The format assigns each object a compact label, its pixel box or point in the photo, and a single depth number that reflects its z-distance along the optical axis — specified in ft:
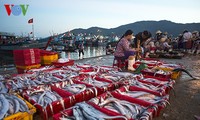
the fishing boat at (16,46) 86.67
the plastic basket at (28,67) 20.44
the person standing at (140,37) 27.82
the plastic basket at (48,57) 23.91
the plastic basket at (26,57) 20.14
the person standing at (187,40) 48.20
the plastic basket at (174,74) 17.89
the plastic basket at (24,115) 7.57
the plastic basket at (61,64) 21.70
